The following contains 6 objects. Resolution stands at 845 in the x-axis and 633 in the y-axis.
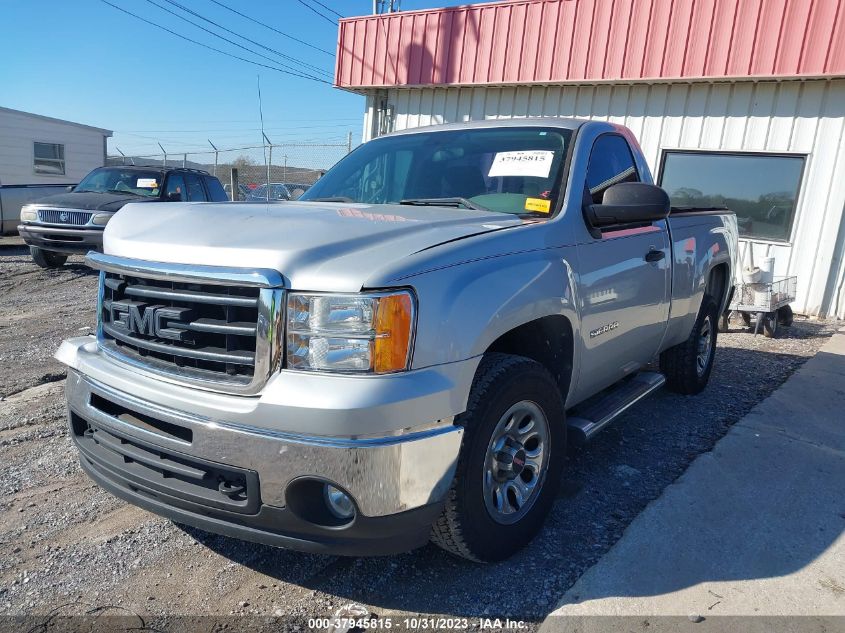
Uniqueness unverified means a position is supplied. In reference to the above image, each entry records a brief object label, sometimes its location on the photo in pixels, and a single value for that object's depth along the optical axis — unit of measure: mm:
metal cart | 7293
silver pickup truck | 2020
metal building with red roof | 8258
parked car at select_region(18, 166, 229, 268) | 9438
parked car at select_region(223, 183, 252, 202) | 18584
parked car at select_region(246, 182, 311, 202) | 15329
